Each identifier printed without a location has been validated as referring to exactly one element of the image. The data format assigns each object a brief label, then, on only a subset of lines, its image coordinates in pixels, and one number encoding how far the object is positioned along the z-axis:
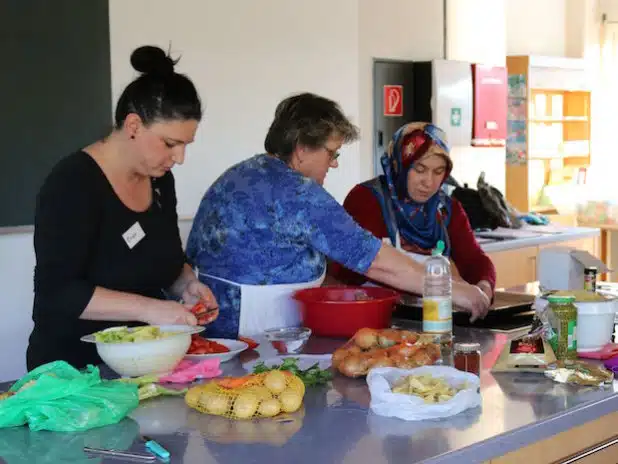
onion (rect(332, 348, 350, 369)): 2.06
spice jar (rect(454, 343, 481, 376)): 1.98
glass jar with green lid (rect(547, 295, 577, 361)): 2.13
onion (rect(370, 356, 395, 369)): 2.00
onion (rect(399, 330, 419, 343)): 2.16
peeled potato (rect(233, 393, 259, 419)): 1.72
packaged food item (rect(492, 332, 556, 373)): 2.05
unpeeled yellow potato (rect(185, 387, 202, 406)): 1.78
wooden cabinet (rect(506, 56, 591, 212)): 6.98
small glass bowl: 2.29
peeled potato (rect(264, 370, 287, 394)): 1.78
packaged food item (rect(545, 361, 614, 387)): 1.96
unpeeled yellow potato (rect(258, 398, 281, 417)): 1.73
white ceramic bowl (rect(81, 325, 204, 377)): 1.93
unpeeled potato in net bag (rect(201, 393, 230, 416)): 1.74
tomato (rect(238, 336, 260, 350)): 2.35
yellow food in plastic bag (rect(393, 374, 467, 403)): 1.76
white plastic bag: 1.71
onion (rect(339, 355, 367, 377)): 2.00
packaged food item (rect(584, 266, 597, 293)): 2.74
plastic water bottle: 2.29
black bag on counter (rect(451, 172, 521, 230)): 5.62
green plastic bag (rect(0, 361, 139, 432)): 1.68
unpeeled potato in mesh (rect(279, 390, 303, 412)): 1.75
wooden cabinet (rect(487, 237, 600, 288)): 5.26
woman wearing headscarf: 3.24
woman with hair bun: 2.08
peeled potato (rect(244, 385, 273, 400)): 1.75
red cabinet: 6.23
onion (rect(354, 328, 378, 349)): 2.13
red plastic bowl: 2.47
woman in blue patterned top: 2.49
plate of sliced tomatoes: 2.14
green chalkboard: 3.45
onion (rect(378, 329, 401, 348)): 2.13
